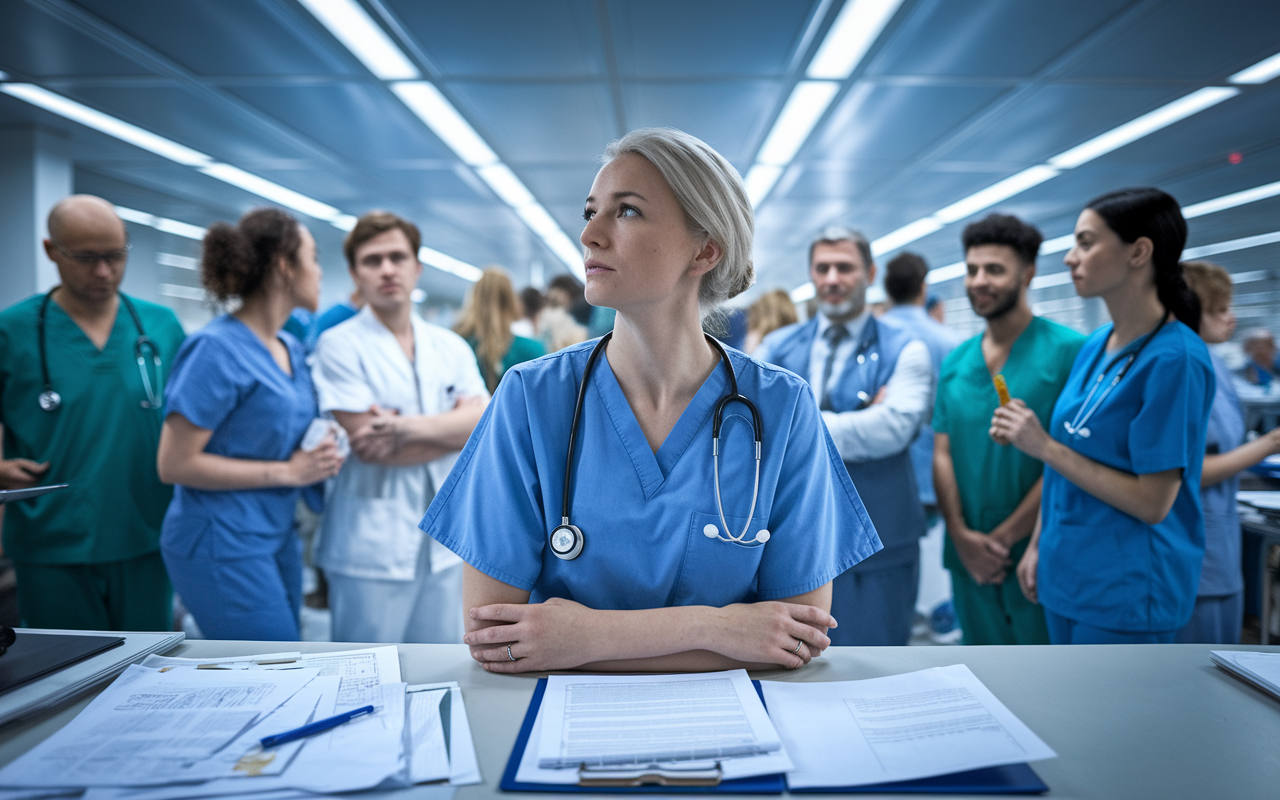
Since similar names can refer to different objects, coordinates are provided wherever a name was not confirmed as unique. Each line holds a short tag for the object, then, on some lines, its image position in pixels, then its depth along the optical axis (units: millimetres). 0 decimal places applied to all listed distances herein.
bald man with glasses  1967
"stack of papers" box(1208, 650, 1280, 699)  917
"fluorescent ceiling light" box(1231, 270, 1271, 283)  7996
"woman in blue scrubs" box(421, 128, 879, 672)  993
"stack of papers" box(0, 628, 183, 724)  826
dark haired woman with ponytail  1602
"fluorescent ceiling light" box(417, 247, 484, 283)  8891
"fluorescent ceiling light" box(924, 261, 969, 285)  9645
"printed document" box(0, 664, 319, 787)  703
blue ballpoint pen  763
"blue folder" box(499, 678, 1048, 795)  715
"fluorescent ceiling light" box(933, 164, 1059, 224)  5098
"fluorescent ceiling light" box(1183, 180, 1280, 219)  5391
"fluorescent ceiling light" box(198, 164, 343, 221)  5203
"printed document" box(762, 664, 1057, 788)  741
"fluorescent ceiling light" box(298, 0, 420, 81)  2725
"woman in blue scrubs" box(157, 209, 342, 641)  1740
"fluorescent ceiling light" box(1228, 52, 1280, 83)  3203
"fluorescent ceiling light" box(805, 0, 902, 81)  2725
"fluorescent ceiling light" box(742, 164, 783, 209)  5090
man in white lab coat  1937
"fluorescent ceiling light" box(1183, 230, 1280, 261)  6841
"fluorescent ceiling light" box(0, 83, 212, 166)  3754
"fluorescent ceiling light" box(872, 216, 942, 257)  6938
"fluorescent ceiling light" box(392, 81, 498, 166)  3588
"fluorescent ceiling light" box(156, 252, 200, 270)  7191
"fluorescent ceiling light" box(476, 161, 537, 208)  5177
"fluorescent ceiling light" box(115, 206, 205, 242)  6340
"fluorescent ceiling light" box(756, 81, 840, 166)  3562
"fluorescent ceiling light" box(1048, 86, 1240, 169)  3602
